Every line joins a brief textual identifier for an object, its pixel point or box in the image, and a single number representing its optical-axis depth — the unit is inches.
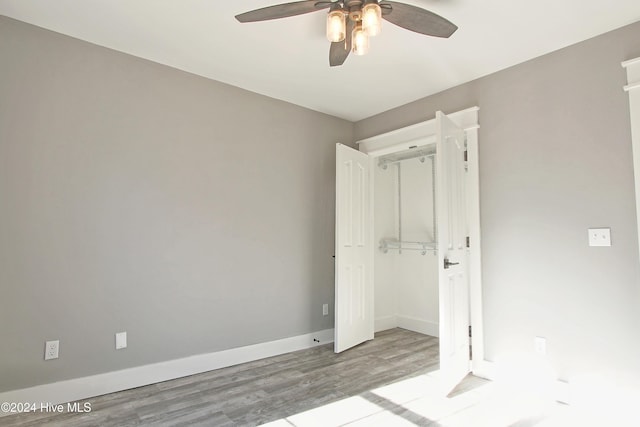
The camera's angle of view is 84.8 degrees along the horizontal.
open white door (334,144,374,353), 139.9
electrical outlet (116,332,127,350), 101.8
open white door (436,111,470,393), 100.2
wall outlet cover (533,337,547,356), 101.0
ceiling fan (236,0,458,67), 68.2
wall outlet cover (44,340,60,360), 91.8
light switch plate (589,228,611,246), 91.1
